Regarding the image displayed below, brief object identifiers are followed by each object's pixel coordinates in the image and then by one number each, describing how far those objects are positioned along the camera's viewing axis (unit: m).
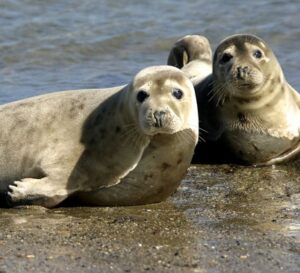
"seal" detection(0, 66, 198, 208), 13.09
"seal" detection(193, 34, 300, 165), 16.94
